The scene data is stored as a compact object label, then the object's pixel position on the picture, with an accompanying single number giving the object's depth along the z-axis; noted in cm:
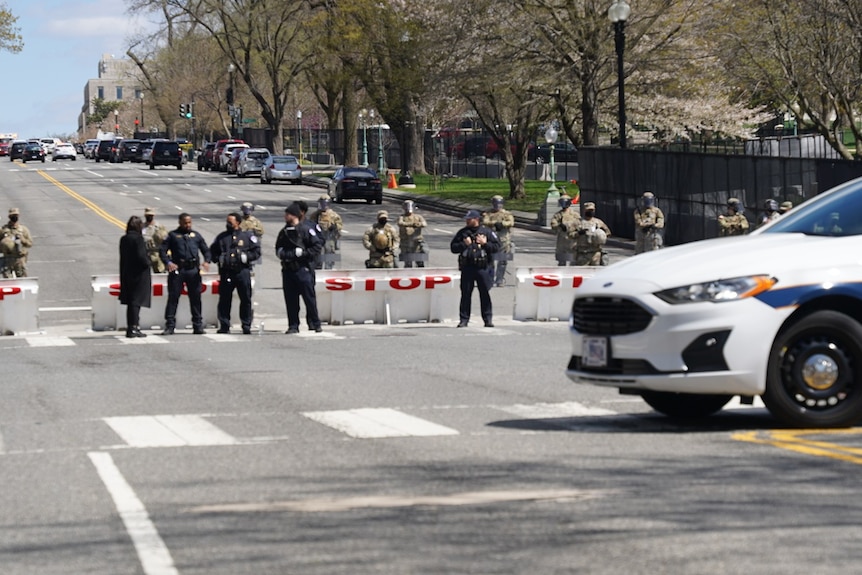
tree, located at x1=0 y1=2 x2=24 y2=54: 8946
